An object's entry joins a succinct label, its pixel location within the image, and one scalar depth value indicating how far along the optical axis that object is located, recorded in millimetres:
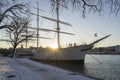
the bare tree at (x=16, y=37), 14710
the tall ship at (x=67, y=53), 18851
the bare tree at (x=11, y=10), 7716
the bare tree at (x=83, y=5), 2999
